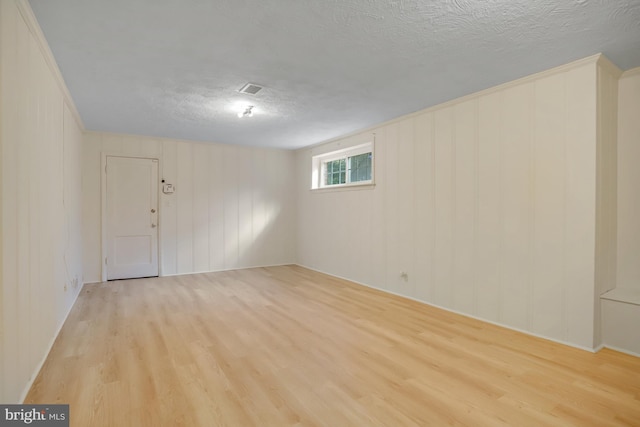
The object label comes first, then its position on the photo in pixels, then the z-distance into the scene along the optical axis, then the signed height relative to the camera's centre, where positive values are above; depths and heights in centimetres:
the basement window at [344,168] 501 +80
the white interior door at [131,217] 519 -9
